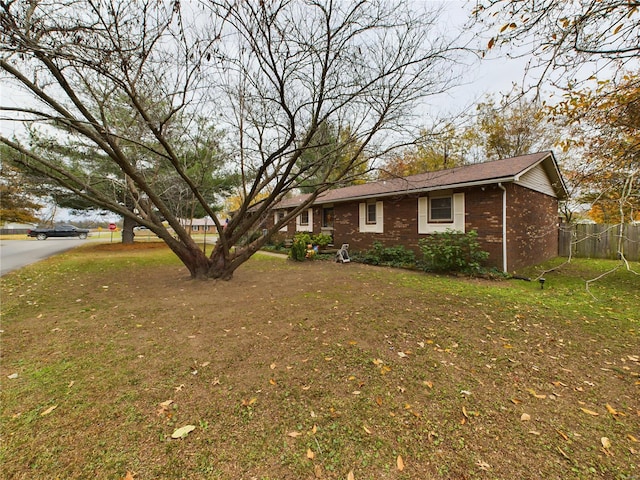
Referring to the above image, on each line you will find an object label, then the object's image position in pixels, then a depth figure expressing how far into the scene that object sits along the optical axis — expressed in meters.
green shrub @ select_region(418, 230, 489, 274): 7.95
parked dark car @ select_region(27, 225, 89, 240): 28.26
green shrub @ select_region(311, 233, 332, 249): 13.30
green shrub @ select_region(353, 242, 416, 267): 9.78
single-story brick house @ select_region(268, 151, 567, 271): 8.23
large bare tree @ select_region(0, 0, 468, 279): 3.90
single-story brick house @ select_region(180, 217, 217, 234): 48.55
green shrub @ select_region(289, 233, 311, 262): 11.13
